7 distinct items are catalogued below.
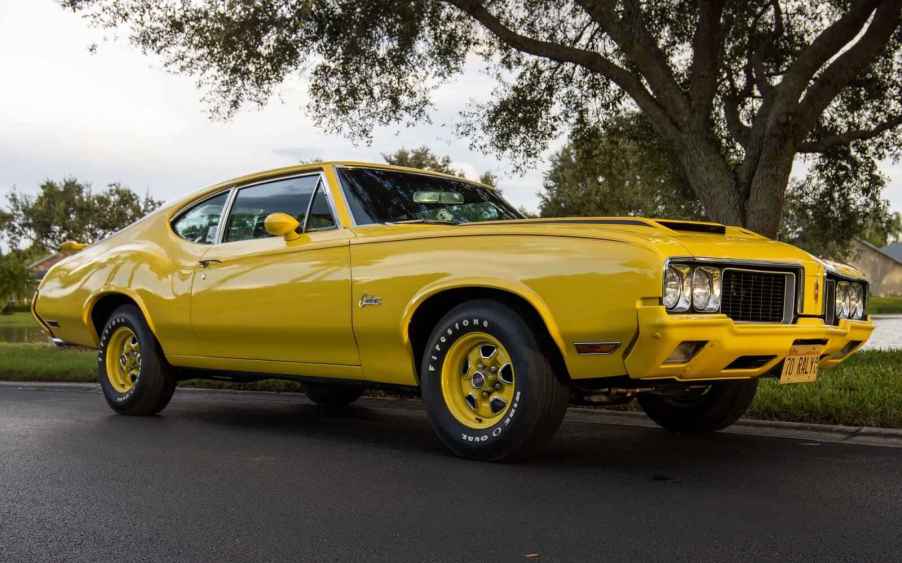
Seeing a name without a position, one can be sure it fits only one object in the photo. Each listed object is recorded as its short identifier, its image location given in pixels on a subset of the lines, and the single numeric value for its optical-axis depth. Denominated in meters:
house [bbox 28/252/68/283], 83.54
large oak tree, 12.05
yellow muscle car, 4.71
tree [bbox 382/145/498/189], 42.38
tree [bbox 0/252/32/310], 60.00
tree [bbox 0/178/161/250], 73.69
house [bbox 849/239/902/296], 93.06
